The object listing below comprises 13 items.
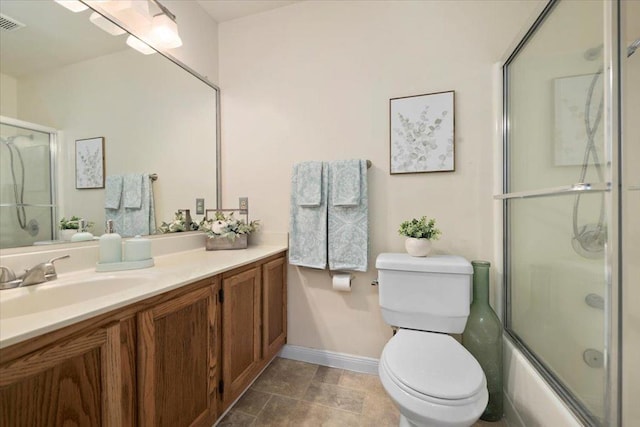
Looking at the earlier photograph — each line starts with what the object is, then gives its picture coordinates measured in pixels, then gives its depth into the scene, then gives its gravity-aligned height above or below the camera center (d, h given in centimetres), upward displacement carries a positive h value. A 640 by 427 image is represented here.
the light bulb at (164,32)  146 +105
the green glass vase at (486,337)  131 -69
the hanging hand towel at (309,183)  167 +18
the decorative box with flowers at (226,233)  173 -15
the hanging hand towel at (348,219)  160 -6
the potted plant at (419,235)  141 -15
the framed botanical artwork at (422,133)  153 +47
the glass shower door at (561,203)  85 +2
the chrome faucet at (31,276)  88 -23
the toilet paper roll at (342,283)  163 -47
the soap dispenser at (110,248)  116 -17
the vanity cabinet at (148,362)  60 -48
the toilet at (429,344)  86 -62
